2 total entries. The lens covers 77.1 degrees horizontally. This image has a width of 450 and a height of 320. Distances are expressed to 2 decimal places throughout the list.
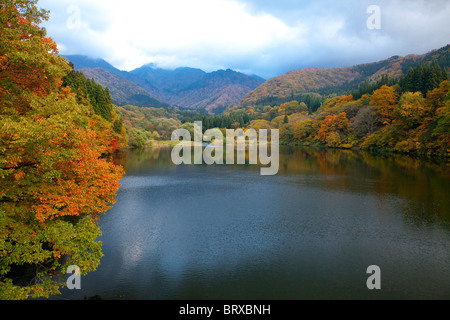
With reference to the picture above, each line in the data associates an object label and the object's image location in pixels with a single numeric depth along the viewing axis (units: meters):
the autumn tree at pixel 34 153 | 8.05
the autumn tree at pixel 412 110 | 54.03
